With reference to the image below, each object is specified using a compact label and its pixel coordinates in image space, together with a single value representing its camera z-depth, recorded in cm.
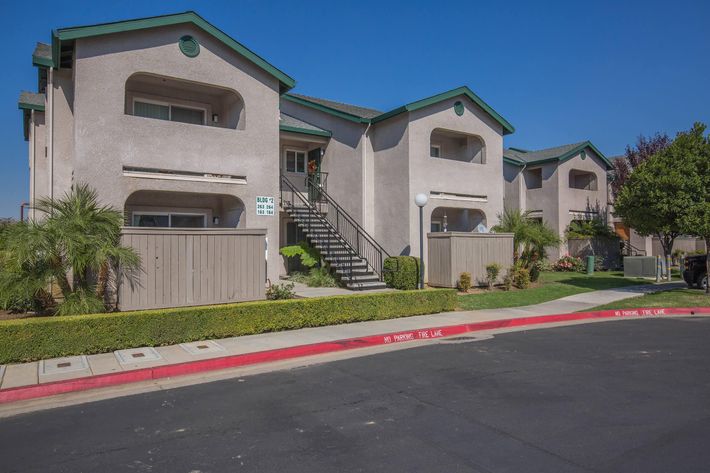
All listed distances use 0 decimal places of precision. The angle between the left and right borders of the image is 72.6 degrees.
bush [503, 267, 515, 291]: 1825
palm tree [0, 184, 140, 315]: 906
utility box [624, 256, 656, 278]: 2384
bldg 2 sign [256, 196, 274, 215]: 1455
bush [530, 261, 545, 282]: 2002
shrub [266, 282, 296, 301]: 1212
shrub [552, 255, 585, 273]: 2678
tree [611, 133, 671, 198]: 2930
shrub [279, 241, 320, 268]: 1702
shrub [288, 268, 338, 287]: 1608
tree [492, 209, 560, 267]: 1939
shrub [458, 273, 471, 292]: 1719
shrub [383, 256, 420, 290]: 1641
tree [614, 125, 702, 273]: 1642
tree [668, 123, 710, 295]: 1588
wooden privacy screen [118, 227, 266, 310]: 1025
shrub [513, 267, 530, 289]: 1866
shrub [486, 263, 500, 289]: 1784
